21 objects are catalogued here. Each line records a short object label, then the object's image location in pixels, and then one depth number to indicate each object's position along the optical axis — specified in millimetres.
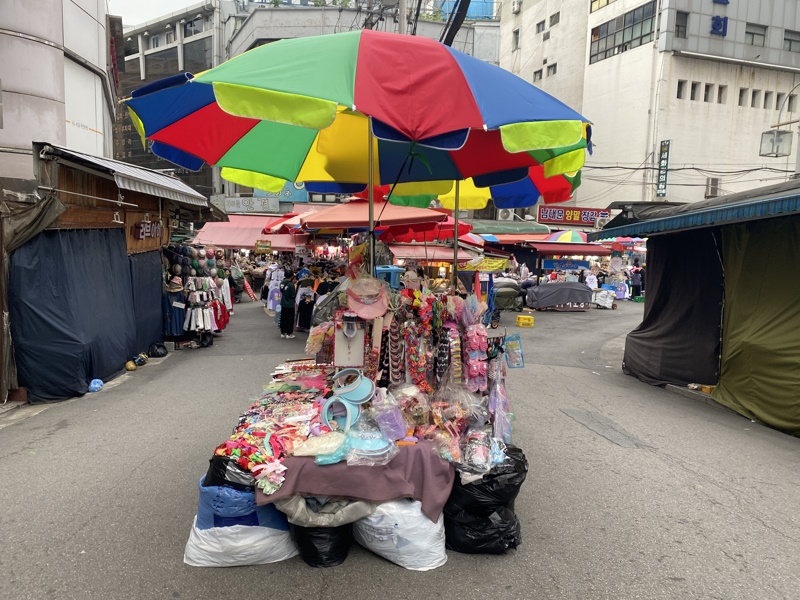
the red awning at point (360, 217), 8875
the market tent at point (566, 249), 23344
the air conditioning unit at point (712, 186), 30969
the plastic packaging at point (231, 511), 3289
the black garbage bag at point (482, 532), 3504
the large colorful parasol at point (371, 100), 2719
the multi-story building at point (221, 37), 31547
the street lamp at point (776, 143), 15227
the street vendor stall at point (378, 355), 2889
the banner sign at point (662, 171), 28391
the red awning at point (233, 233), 19203
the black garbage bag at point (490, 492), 3465
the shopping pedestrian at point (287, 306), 12430
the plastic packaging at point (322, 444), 3408
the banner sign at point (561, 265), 25266
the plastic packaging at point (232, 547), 3342
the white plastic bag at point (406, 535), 3375
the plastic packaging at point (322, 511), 3285
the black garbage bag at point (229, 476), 3322
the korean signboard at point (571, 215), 29609
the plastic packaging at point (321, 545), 3355
